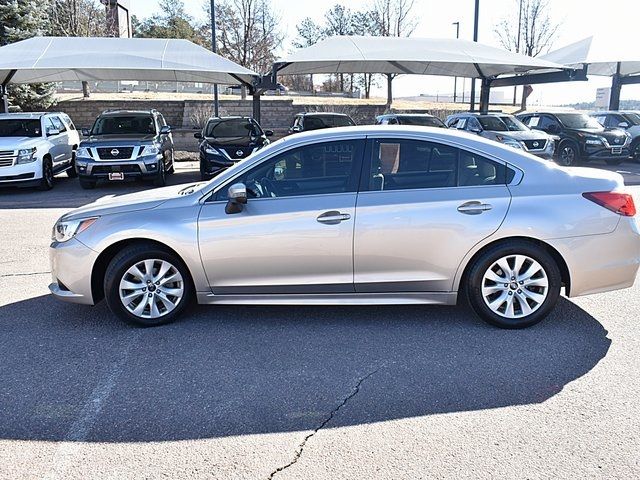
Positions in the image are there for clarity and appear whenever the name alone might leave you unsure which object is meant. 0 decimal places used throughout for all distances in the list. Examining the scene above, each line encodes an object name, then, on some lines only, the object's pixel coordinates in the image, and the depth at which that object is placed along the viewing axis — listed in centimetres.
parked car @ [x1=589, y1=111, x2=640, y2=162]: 1811
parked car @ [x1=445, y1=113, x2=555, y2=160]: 1567
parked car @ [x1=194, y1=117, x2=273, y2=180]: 1298
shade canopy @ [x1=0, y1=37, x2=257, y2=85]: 1517
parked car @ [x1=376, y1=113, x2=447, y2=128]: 1565
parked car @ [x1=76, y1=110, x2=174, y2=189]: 1223
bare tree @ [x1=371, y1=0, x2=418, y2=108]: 3400
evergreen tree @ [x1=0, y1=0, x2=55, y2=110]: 2031
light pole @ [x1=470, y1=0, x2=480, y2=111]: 2166
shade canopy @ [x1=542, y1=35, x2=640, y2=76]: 2152
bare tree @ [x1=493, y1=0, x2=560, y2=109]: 3378
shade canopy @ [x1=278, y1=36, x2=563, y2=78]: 1636
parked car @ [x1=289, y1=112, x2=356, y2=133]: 1535
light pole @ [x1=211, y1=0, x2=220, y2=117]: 2042
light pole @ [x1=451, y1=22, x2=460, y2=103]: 3788
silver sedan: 442
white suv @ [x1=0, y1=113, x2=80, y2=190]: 1202
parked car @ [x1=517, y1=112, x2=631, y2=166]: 1670
